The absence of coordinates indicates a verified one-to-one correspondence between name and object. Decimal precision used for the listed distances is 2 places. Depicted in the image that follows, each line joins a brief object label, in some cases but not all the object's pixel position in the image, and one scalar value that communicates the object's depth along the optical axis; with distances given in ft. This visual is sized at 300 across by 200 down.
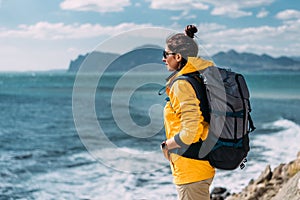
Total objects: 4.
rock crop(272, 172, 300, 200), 15.59
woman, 10.19
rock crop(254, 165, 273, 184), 24.94
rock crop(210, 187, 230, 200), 29.10
